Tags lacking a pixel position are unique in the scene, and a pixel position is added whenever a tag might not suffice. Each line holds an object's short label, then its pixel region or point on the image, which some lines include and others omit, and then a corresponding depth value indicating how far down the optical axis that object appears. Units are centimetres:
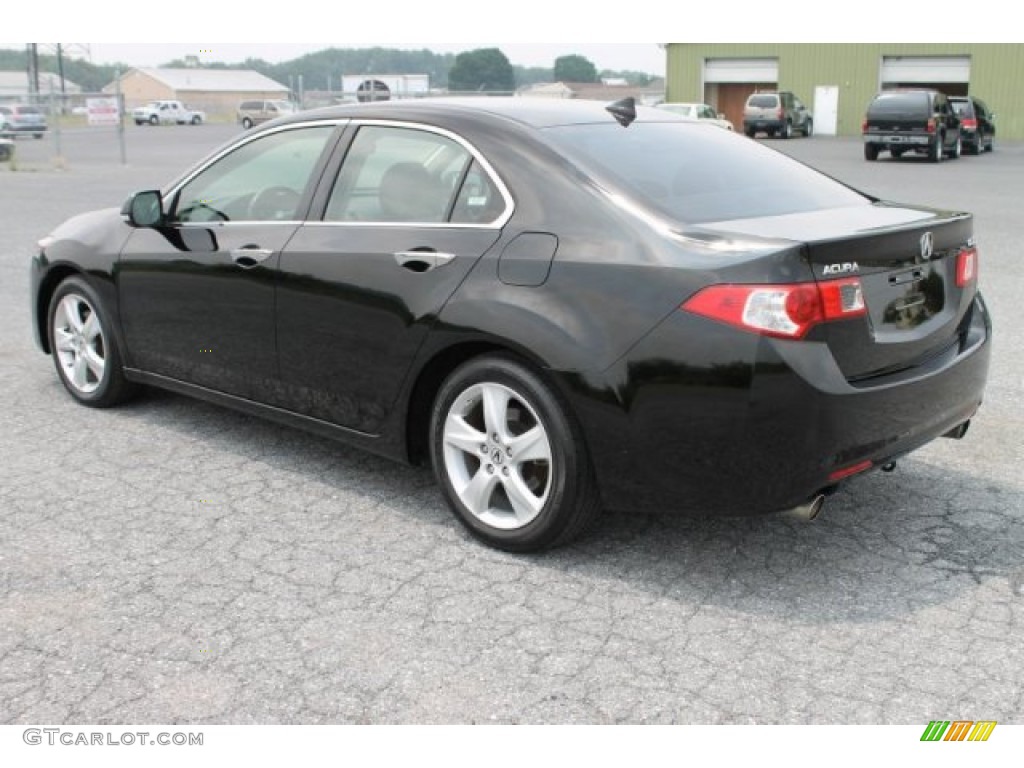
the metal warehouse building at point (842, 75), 4672
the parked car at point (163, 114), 6925
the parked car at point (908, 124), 3066
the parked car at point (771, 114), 4375
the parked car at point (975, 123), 3456
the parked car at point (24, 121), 4306
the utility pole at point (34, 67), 7119
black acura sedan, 366
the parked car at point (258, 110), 5972
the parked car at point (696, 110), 3794
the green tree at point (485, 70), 11869
